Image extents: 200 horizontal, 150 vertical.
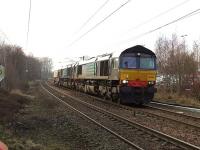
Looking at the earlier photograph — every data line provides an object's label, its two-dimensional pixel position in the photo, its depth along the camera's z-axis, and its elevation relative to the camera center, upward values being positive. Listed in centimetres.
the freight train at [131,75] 1420 +30
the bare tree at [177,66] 2127 +132
